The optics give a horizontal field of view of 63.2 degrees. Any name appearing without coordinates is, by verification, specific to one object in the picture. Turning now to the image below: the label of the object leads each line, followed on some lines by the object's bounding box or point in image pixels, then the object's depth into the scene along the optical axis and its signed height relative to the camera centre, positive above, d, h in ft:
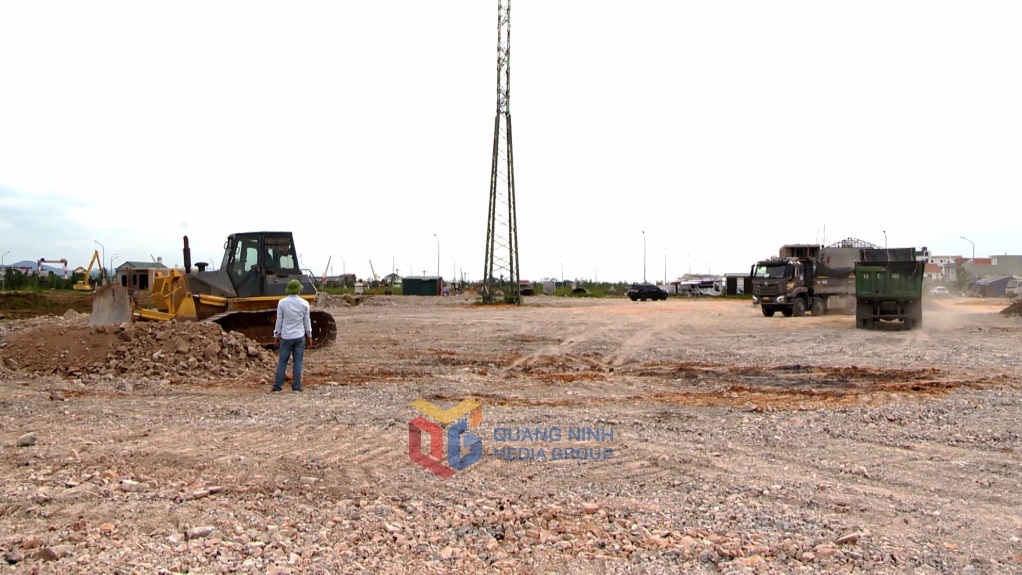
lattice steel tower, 166.09 +23.69
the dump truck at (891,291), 81.25 -0.95
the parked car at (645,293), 208.33 -3.00
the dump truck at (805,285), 106.73 -0.49
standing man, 38.88 -2.32
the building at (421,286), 240.94 -1.50
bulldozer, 56.49 -0.58
